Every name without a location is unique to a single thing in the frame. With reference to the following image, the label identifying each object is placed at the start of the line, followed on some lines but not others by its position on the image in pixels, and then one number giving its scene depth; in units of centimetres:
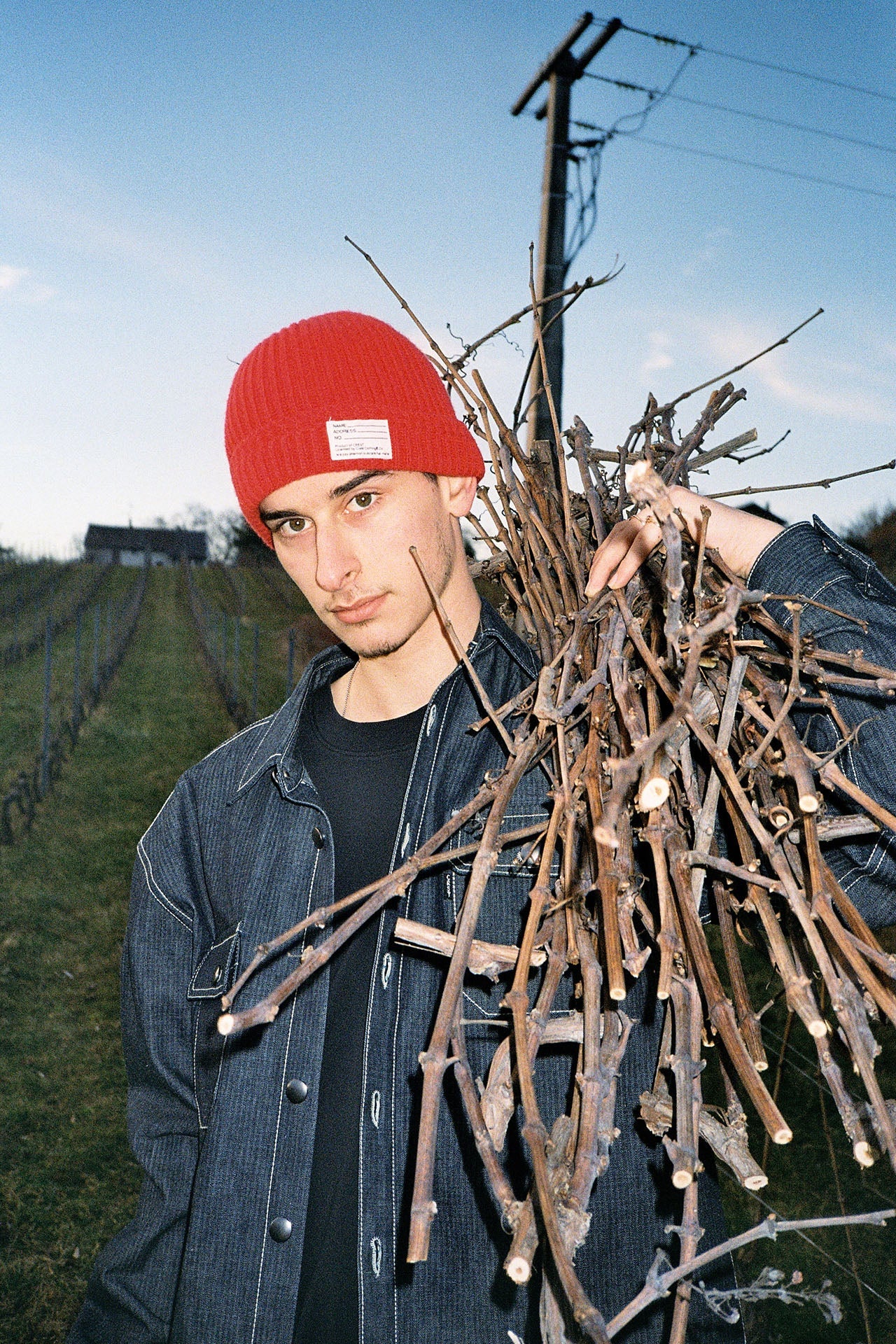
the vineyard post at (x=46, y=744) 1006
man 151
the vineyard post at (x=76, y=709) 1548
